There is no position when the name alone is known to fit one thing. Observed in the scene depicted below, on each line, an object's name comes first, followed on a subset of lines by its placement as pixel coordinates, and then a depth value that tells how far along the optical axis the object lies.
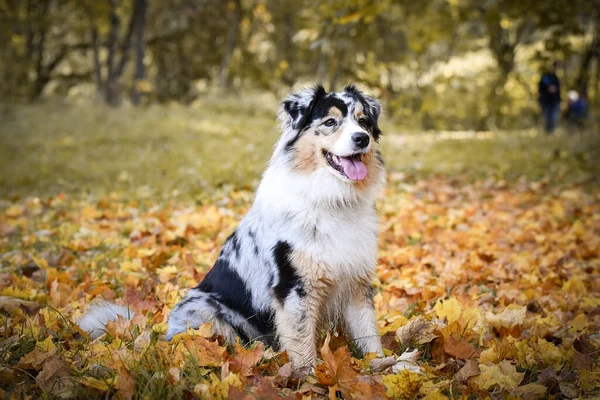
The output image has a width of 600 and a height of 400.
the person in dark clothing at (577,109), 17.06
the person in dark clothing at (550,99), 16.02
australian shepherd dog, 3.09
